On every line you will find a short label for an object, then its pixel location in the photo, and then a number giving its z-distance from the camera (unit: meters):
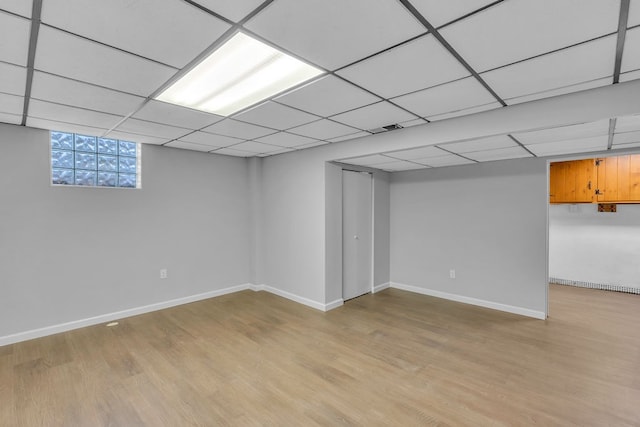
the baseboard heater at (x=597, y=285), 4.85
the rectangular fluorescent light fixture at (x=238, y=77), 1.74
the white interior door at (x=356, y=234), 4.54
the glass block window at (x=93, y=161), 3.48
